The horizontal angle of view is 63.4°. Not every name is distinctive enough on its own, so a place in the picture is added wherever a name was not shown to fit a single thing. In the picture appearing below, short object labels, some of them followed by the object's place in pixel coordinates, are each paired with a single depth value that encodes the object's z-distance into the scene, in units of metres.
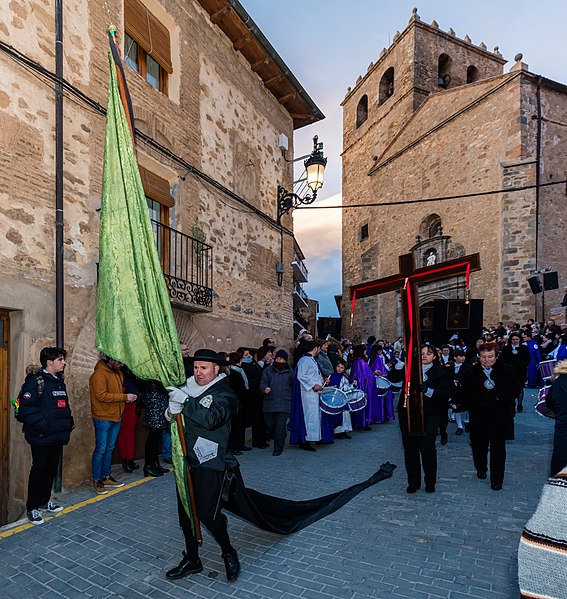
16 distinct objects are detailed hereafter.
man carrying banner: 3.59
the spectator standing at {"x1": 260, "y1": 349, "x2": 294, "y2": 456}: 7.96
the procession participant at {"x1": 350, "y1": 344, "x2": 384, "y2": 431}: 10.04
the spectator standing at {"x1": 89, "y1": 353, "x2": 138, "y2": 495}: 5.98
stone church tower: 19.94
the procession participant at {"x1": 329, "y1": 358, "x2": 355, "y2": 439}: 9.12
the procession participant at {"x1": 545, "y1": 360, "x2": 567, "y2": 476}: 4.60
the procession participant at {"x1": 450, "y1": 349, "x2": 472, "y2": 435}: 8.95
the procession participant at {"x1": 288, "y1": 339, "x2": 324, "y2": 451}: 8.09
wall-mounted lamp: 11.65
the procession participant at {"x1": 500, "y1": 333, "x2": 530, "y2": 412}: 11.22
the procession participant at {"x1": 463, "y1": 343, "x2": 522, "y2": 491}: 5.68
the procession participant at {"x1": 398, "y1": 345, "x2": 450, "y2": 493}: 5.64
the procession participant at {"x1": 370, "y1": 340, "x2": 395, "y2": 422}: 11.13
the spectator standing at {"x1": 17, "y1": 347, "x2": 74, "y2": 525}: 4.94
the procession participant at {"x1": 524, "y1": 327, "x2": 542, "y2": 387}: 14.50
